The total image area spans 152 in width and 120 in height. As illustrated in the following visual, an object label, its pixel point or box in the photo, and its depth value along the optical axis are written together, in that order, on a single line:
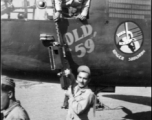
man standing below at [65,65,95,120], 3.84
